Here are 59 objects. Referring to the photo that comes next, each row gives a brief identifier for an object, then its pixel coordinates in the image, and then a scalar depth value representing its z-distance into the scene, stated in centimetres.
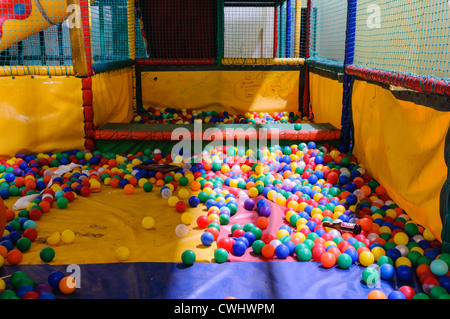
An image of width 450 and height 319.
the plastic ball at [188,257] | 253
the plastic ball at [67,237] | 284
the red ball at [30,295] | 208
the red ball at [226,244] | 270
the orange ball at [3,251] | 257
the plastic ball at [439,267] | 229
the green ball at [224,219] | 315
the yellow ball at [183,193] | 373
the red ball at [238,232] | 287
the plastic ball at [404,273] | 235
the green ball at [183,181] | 402
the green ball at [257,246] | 267
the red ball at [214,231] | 289
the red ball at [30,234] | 285
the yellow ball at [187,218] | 318
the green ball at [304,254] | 258
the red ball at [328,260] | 250
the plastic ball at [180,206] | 341
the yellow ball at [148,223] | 309
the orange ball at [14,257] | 254
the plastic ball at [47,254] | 256
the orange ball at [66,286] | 223
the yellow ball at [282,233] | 286
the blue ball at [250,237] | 280
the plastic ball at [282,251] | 260
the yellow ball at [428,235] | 269
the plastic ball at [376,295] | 211
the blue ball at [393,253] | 254
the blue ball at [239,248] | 264
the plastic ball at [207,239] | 279
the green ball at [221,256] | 256
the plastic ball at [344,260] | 248
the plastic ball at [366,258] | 250
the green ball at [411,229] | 280
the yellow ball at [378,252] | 257
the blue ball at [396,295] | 209
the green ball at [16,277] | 225
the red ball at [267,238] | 276
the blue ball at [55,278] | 225
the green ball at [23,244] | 270
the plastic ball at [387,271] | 237
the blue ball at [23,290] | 213
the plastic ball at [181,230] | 297
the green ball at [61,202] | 343
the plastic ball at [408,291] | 214
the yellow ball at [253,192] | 374
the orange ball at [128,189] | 384
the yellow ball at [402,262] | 246
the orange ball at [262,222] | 308
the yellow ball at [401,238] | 270
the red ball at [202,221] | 305
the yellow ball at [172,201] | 354
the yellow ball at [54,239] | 281
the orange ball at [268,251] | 262
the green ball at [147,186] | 388
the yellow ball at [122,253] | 260
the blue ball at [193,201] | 351
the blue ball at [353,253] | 256
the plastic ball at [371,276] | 231
